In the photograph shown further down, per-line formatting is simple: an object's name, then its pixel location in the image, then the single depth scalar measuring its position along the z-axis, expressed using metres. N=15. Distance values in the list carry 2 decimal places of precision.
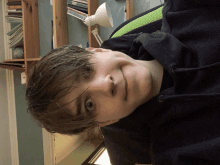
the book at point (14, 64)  1.79
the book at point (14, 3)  1.83
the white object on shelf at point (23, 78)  1.86
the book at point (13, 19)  1.87
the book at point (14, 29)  1.86
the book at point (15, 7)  1.84
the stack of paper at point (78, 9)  1.51
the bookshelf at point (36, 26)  1.50
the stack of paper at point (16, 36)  1.87
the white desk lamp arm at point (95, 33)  1.44
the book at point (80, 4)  1.51
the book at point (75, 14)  1.58
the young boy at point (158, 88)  0.48
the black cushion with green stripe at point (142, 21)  0.72
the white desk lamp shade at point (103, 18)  1.04
